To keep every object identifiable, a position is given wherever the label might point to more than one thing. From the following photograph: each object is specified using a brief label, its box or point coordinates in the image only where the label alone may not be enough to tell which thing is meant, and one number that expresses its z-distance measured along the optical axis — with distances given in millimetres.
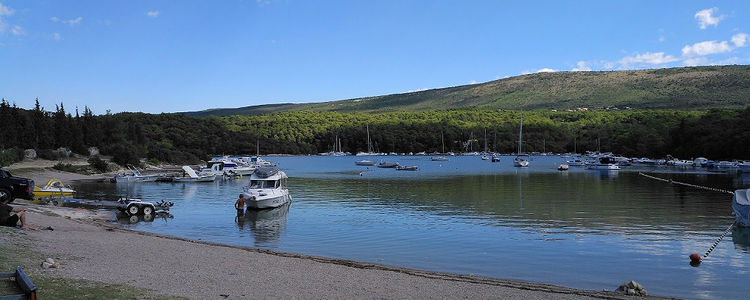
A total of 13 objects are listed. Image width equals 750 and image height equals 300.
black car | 29470
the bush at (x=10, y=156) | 61094
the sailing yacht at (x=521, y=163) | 120500
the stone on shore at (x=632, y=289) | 15391
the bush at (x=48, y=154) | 77512
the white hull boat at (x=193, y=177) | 71125
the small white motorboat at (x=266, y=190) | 37531
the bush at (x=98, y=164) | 79562
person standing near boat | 36219
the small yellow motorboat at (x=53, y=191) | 41162
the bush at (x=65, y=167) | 72125
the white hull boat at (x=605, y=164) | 103188
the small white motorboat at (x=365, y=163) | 132875
